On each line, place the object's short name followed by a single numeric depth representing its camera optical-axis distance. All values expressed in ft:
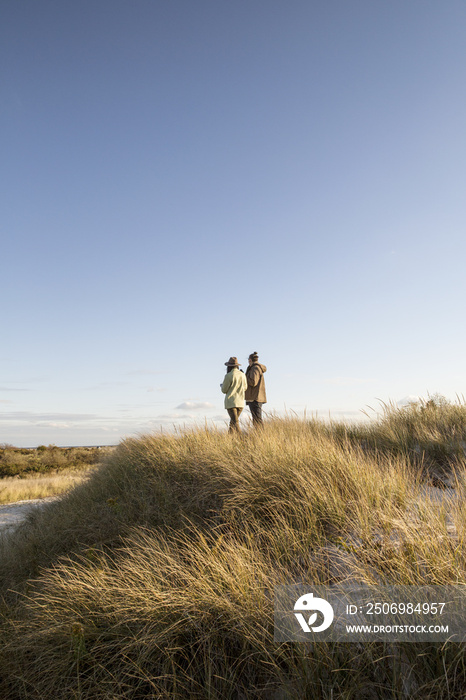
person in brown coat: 36.83
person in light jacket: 35.69
